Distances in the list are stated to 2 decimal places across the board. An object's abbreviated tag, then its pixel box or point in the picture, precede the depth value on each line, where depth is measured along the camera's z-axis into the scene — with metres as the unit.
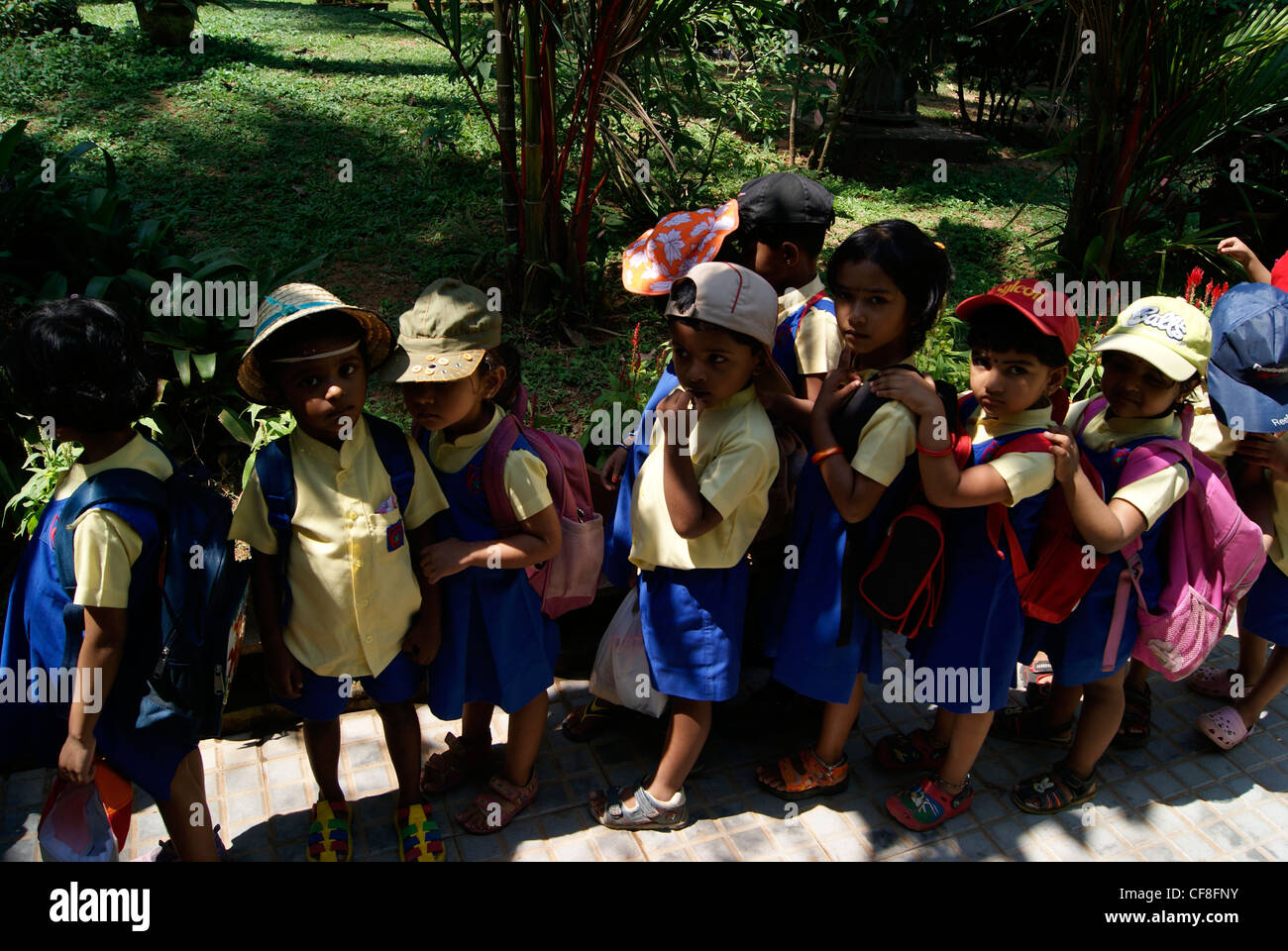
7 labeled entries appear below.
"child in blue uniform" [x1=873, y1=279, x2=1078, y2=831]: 2.42
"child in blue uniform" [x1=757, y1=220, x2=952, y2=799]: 2.44
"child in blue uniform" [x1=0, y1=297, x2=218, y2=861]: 2.12
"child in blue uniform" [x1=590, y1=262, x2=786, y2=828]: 2.42
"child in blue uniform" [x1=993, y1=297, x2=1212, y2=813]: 2.52
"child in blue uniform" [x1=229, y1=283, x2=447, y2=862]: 2.31
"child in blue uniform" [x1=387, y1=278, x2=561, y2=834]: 2.43
